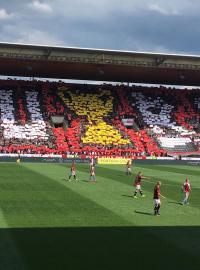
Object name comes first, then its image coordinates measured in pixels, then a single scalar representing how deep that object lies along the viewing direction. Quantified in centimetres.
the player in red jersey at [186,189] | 2640
